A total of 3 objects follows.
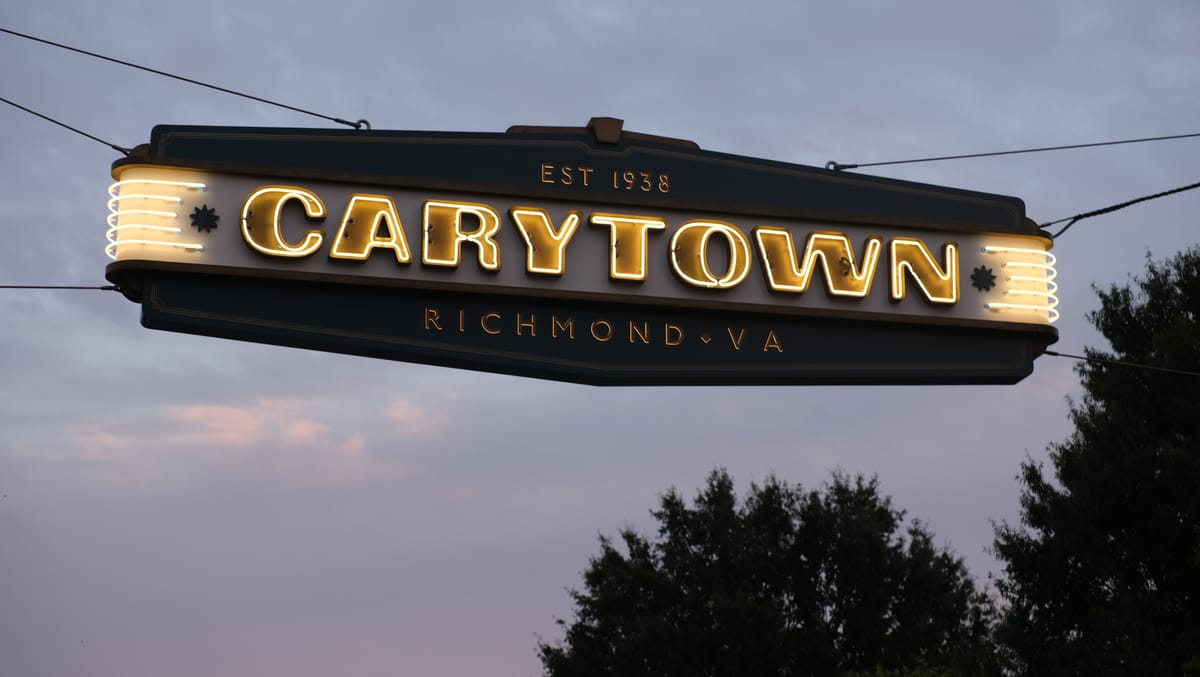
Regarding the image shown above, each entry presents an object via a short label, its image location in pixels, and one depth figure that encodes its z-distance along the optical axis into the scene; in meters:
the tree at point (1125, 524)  24.25
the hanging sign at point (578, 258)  9.27
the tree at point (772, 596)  41.00
